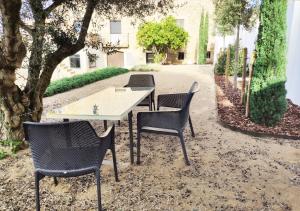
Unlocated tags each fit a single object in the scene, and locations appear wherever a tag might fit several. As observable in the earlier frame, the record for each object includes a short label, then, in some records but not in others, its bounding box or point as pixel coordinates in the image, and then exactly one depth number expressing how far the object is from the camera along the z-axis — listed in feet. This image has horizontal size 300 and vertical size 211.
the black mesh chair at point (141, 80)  16.15
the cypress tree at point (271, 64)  15.15
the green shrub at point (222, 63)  37.80
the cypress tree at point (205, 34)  66.00
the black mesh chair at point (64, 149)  6.52
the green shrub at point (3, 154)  11.38
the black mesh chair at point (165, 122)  10.44
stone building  69.56
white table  8.78
